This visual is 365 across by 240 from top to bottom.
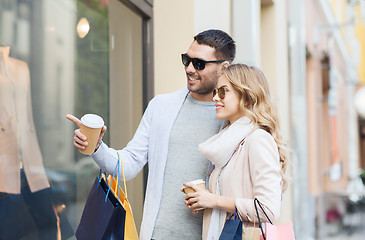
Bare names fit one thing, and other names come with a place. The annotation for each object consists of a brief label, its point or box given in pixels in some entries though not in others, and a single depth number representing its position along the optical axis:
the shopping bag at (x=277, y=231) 4.70
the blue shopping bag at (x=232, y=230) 4.63
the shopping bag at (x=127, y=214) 4.80
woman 4.72
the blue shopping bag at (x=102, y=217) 4.53
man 5.52
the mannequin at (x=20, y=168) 5.15
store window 5.33
